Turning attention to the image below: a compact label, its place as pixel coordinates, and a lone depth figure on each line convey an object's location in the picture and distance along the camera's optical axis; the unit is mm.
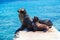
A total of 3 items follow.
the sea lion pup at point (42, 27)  10258
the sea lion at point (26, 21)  10323
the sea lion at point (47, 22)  10682
